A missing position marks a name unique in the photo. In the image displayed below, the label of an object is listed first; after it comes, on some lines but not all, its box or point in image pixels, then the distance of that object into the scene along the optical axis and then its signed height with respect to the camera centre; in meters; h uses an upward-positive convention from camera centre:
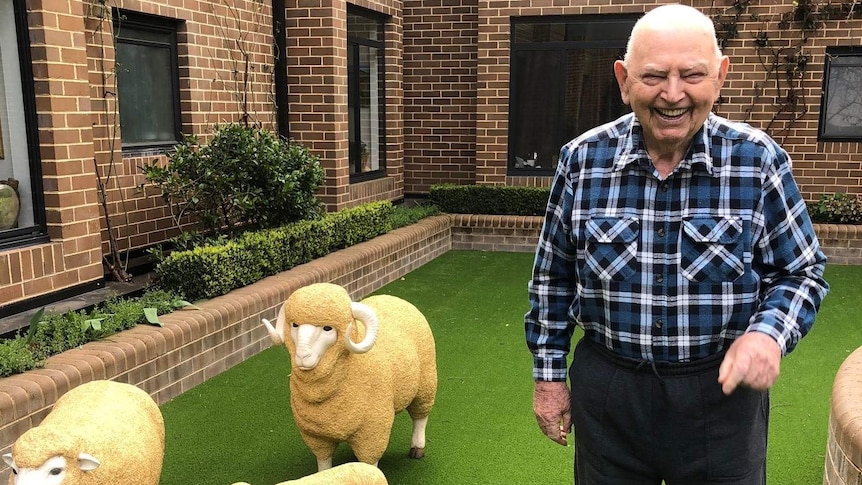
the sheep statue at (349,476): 2.60 -1.30
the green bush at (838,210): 9.42 -1.13
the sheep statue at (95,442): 2.37 -1.14
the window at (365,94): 9.94 +0.39
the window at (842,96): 9.74 +0.37
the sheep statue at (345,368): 3.21 -1.17
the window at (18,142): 4.93 -0.15
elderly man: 1.91 -0.38
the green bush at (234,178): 6.16 -0.49
